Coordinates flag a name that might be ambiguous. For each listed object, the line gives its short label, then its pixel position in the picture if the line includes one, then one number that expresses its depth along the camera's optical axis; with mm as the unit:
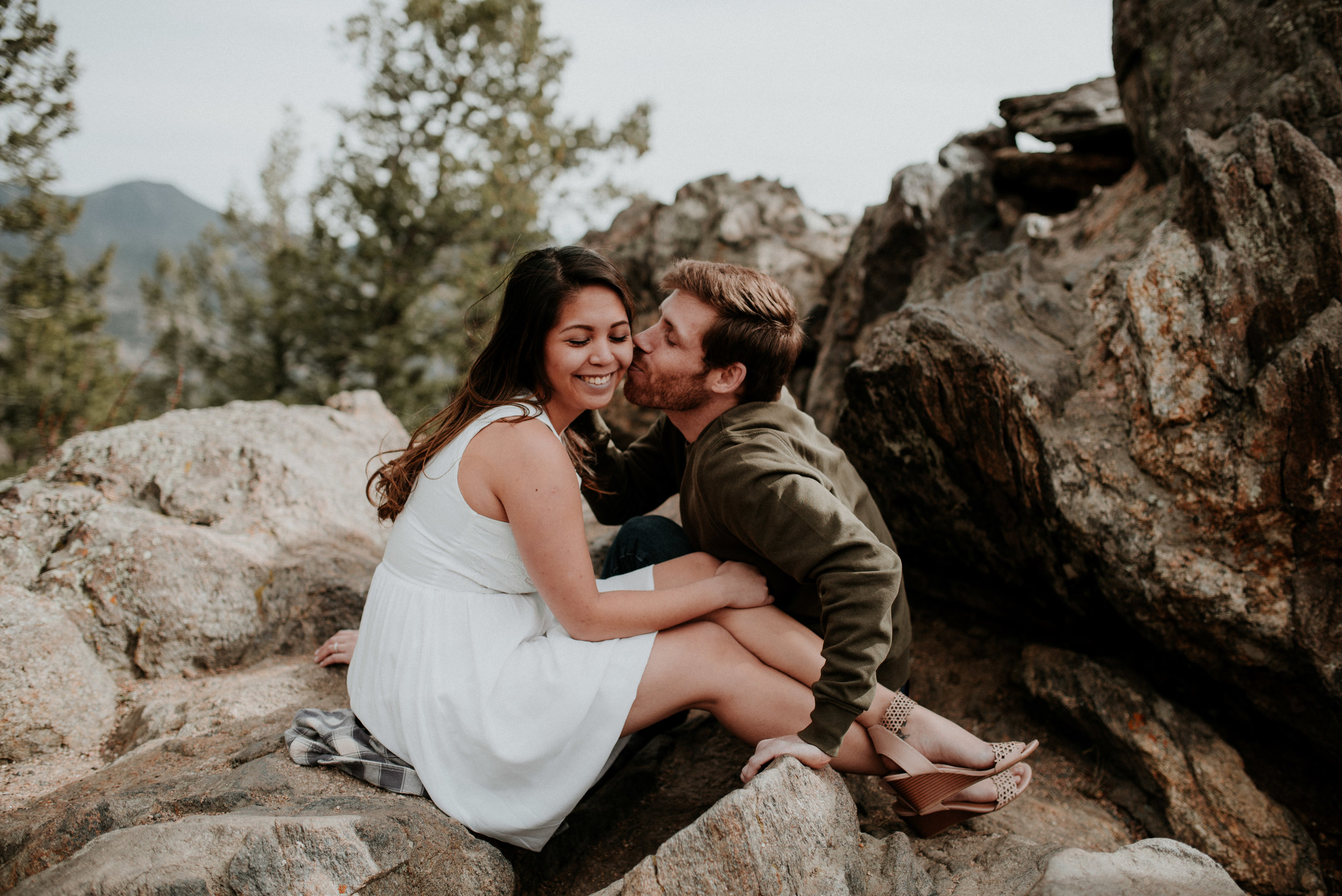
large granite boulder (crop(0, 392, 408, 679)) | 3377
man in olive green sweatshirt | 2344
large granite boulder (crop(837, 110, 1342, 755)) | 2684
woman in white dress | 2463
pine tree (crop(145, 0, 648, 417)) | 13922
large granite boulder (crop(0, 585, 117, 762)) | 2834
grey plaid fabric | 2498
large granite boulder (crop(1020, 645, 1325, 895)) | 2859
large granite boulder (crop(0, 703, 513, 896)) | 1906
